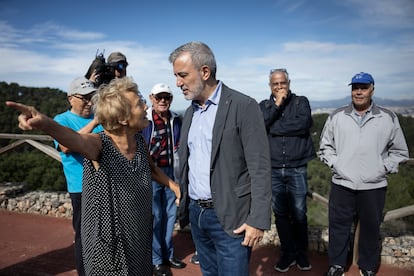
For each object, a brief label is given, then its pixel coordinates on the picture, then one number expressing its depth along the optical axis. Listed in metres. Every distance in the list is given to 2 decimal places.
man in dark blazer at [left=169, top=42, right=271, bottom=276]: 1.62
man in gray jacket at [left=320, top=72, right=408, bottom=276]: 2.57
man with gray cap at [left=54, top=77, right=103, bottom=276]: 2.29
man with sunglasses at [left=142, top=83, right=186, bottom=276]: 2.93
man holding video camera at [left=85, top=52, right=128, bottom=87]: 2.68
